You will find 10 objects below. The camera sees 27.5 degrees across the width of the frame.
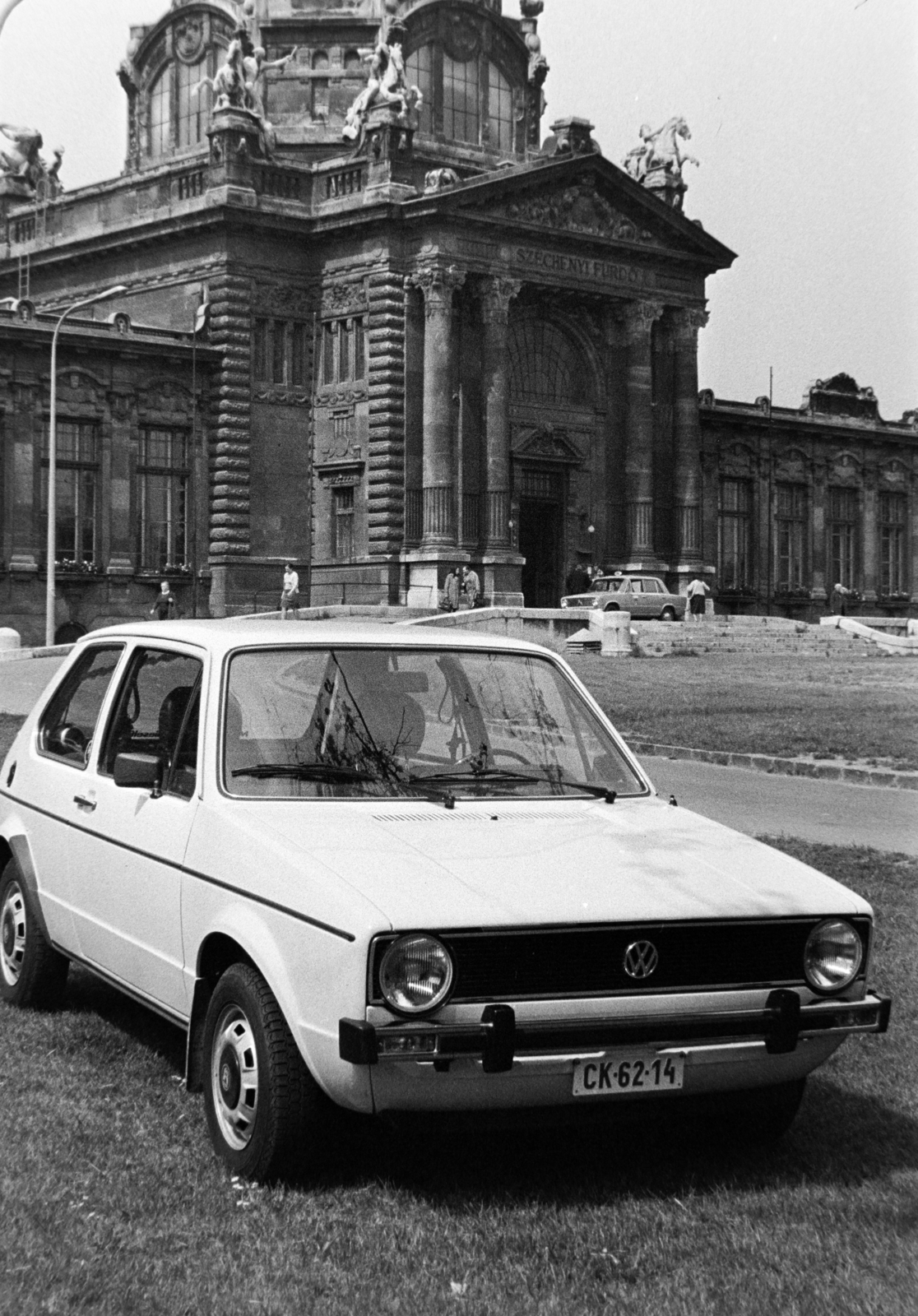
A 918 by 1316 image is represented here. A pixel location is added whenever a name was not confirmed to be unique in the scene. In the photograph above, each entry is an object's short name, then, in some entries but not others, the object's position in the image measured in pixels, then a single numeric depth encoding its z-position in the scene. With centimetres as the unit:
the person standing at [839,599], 6138
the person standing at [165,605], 4628
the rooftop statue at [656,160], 5722
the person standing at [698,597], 5197
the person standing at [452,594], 4731
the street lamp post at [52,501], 4191
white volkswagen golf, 550
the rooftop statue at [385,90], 5019
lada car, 4866
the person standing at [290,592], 4791
